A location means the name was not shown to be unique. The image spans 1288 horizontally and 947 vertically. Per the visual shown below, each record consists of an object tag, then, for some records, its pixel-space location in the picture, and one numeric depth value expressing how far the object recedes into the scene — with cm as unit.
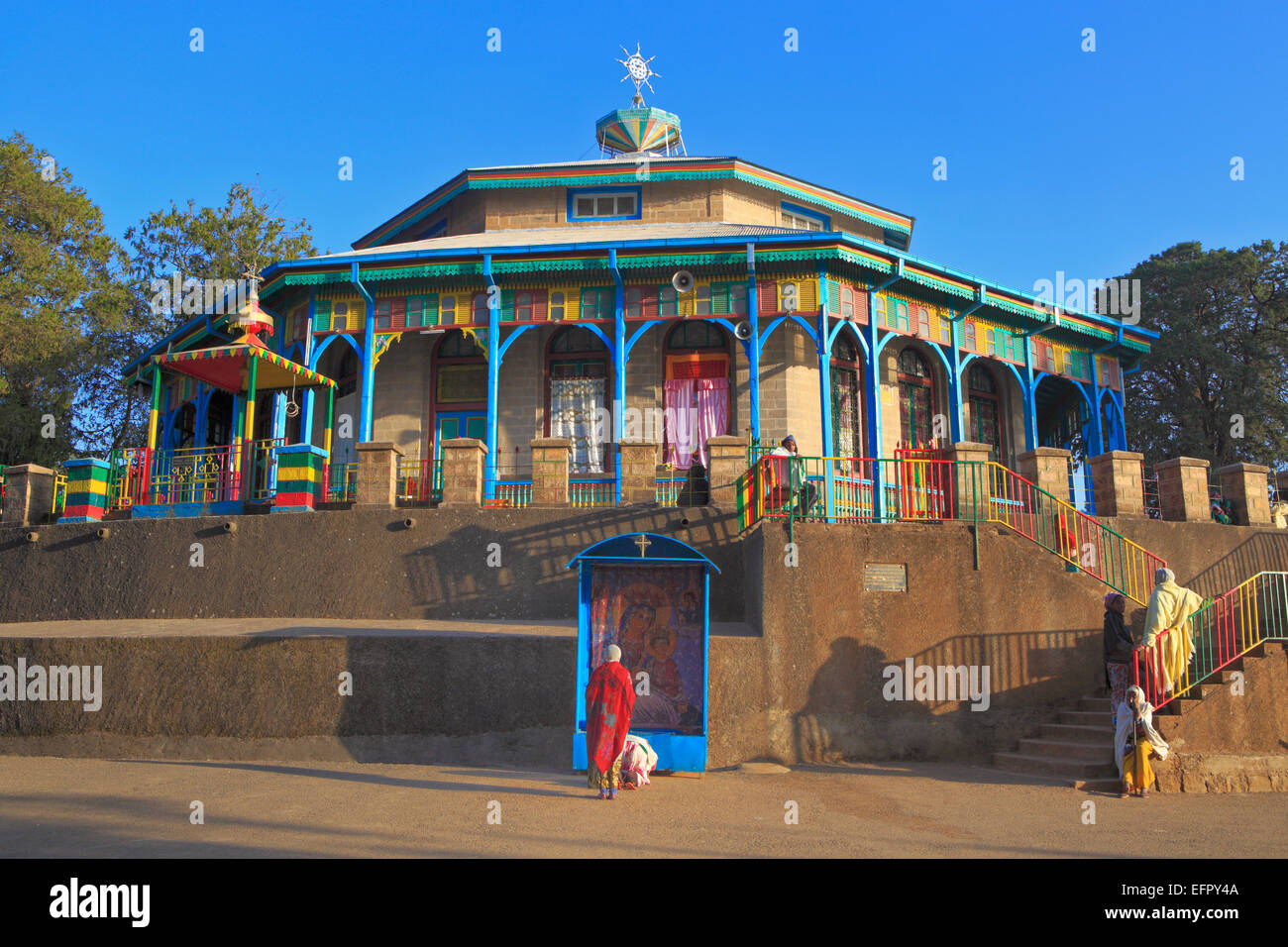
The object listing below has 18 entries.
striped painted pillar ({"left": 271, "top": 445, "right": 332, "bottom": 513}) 1442
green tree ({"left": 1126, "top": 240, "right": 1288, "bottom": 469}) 2517
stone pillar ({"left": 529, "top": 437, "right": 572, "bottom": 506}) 1395
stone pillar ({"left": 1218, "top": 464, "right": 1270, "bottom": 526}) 1588
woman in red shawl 838
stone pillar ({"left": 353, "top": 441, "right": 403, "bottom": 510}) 1395
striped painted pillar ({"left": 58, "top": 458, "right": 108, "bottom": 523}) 1538
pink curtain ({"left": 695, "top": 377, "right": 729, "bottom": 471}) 1862
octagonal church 1761
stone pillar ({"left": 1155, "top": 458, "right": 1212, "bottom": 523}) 1525
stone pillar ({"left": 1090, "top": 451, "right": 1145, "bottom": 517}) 1477
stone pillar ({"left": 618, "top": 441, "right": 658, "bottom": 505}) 1388
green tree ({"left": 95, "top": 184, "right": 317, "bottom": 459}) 2775
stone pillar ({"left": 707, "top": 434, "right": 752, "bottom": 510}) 1372
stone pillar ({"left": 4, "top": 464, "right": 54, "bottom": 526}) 1592
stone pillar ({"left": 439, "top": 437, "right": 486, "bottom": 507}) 1385
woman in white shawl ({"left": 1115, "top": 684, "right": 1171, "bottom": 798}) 916
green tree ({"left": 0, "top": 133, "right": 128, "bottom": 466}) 2398
